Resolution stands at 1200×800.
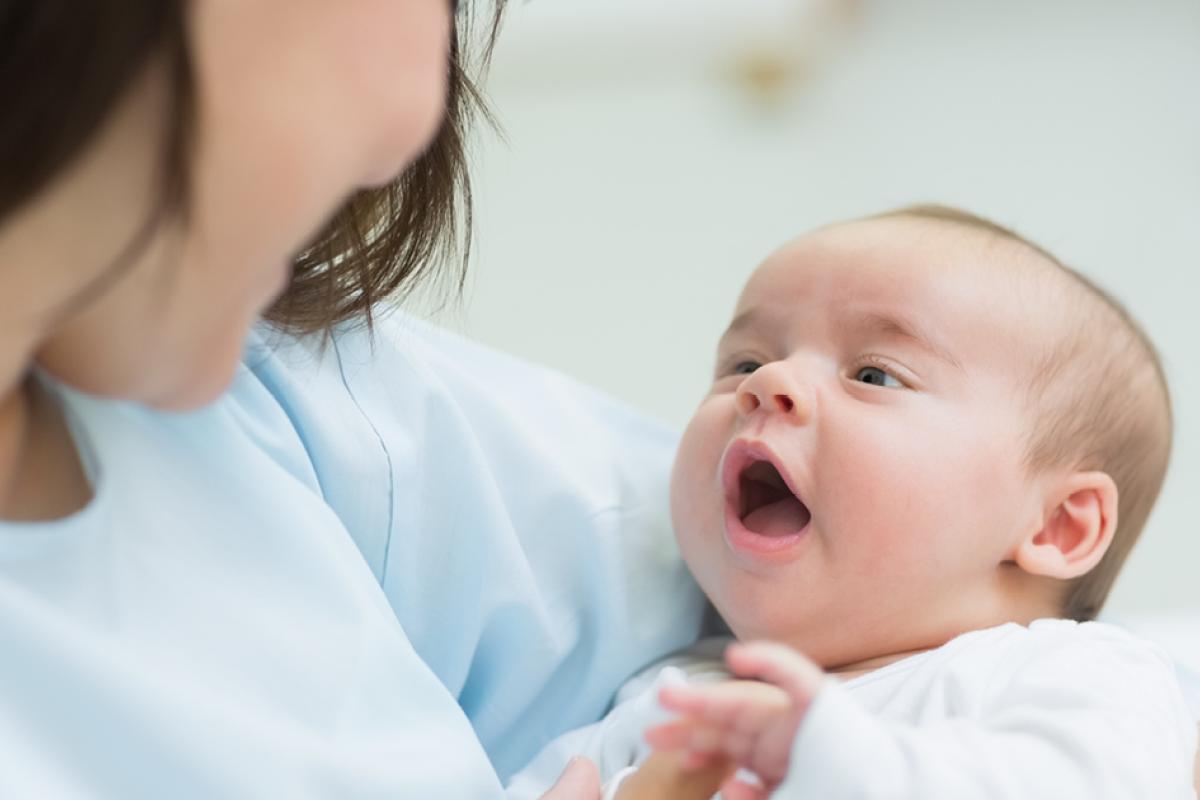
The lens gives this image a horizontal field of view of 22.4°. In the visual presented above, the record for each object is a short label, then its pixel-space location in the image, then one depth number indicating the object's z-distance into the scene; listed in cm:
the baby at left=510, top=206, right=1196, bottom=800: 85
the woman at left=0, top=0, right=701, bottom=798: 72
